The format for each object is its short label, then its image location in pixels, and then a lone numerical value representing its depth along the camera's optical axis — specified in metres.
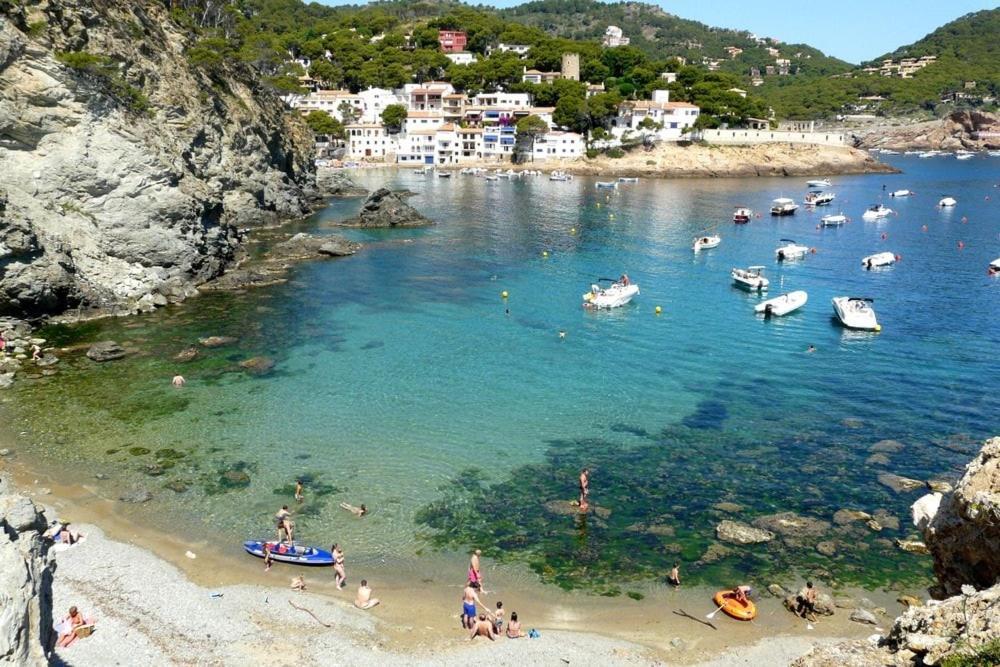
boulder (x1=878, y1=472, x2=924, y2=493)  24.80
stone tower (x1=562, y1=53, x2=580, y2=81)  170.75
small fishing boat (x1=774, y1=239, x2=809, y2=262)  63.92
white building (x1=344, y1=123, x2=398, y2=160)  153.12
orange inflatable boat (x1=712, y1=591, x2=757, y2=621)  18.47
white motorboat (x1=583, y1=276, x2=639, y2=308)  47.59
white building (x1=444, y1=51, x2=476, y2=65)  182.25
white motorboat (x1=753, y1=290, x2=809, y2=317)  46.22
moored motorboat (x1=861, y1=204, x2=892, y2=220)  84.94
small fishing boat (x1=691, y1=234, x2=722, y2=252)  66.81
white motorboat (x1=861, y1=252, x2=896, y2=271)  59.97
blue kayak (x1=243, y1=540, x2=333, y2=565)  20.73
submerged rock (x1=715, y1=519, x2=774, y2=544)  21.92
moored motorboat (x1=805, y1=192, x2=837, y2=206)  95.99
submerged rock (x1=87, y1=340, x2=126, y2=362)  35.62
